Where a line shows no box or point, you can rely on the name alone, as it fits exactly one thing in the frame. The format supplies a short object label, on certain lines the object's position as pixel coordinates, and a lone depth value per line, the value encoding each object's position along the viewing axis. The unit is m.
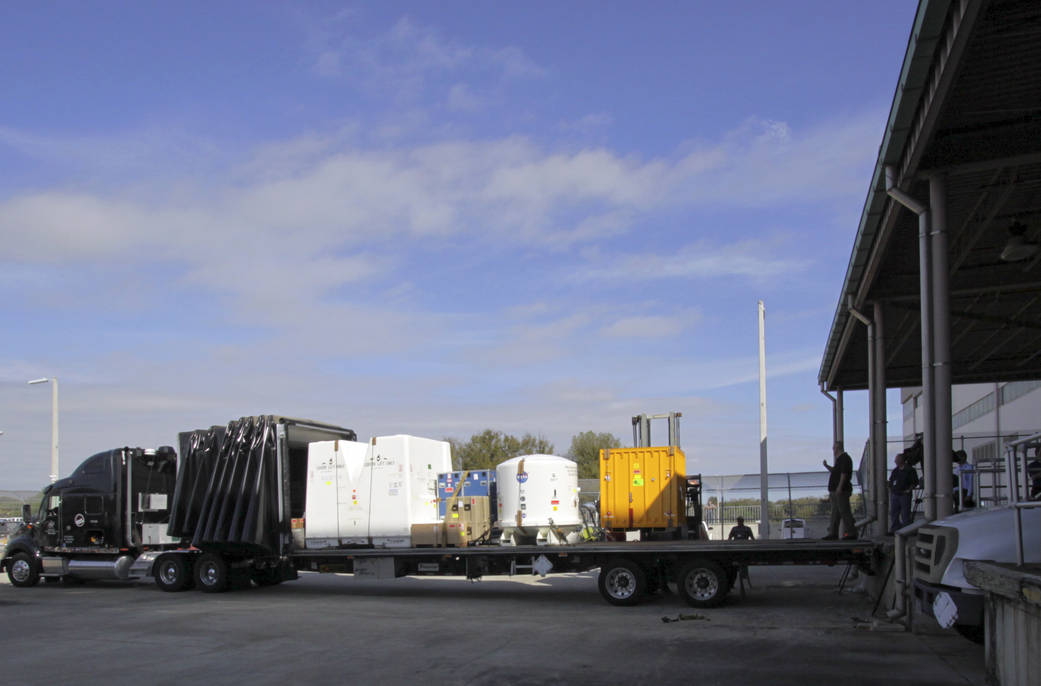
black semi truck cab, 19.14
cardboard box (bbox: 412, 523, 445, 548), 15.95
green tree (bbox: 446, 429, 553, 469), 46.53
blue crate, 16.50
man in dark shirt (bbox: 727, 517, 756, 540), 21.55
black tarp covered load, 16.83
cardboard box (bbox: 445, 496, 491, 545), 15.95
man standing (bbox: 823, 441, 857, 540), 14.56
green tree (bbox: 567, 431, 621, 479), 53.81
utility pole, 24.88
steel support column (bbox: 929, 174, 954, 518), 11.25
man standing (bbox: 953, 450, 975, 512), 14.89
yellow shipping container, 16.53
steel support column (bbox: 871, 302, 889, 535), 16.77
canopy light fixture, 12.44
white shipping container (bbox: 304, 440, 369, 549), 16.55
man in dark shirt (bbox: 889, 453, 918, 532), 14.10
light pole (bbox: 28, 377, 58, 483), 29.29
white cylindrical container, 15.91
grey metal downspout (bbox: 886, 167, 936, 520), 11.46
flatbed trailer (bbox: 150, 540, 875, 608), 13.34
